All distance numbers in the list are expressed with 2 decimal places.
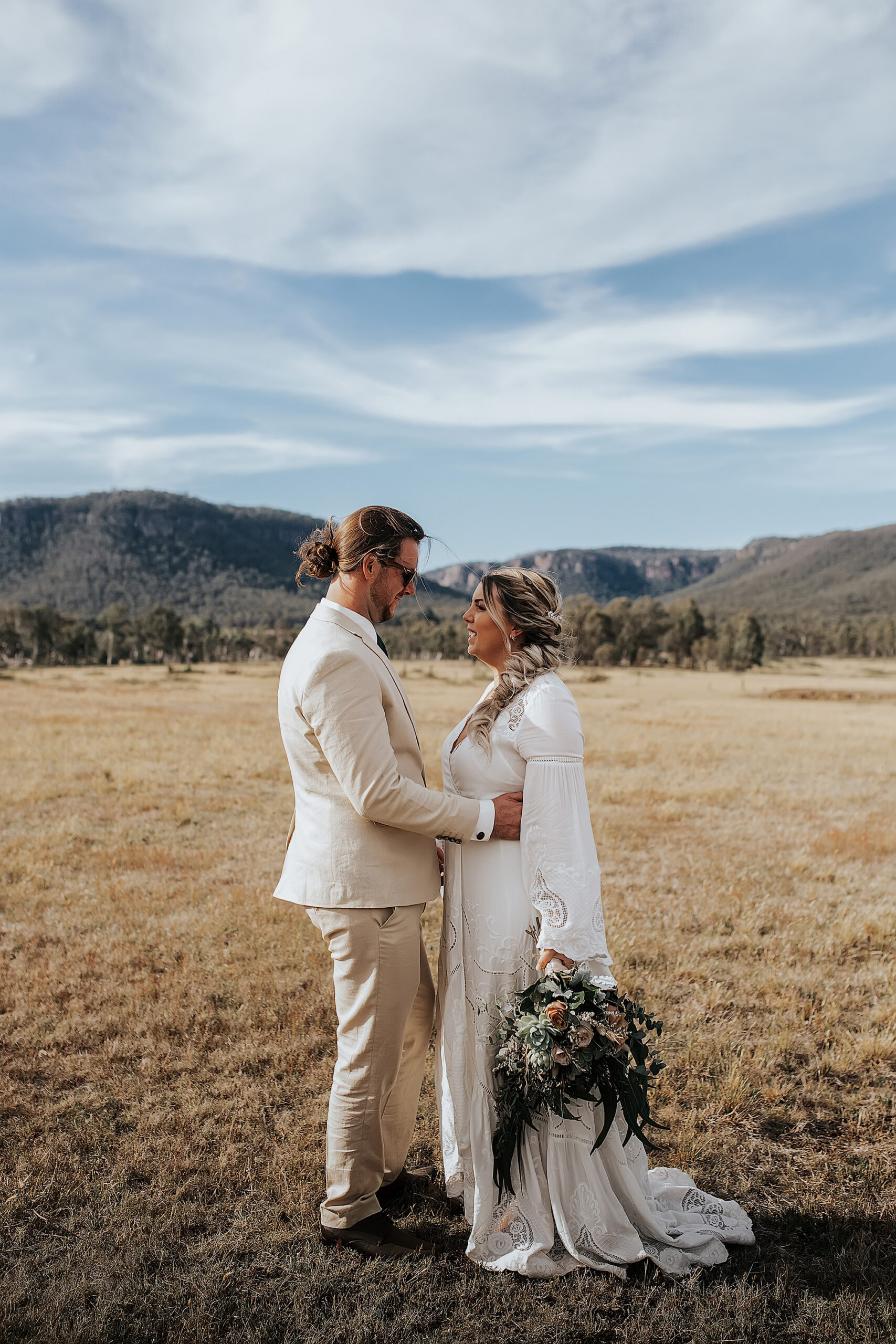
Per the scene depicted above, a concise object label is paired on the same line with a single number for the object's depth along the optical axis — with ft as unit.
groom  9.86
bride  10.39
